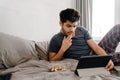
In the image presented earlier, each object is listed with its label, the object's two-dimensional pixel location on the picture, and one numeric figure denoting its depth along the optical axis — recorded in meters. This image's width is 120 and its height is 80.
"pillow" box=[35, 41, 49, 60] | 2.09
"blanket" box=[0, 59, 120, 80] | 1.39
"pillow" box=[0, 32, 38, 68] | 1.85
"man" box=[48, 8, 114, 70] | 1.96
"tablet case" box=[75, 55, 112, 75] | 1.45
